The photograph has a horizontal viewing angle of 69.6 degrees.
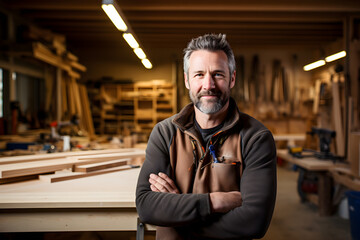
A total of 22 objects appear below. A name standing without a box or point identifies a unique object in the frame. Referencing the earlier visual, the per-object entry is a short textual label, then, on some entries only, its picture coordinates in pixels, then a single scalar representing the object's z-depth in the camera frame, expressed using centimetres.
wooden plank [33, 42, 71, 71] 426
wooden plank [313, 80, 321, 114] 716
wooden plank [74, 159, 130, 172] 220
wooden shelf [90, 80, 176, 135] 860
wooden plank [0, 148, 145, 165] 234
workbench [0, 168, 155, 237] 162
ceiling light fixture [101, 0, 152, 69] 301
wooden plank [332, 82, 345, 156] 446
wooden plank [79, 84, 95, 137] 773
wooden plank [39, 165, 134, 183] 199
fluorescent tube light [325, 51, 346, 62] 503
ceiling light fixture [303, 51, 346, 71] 507
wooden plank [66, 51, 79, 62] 549
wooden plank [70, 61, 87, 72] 586
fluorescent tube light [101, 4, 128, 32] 307
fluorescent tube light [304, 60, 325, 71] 576
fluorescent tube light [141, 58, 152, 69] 619
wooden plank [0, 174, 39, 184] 191
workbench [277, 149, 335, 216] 381
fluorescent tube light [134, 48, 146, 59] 509
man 137
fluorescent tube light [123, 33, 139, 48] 410
